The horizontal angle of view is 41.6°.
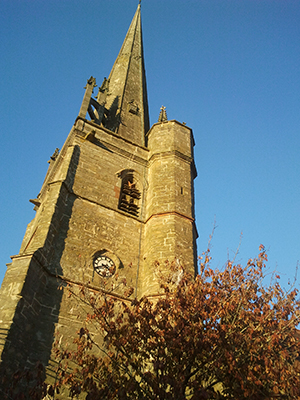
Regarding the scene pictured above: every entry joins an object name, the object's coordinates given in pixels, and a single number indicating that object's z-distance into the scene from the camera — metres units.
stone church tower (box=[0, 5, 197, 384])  8.77
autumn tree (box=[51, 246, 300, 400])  5.97
